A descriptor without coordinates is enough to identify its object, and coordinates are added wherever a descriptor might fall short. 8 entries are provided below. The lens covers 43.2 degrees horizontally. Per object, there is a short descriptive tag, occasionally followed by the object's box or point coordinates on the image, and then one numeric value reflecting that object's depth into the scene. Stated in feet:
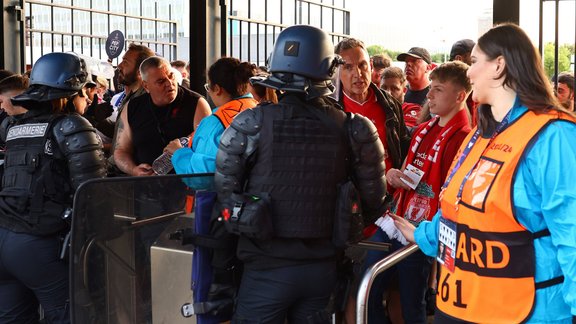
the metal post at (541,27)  12.03
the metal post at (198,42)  24.39
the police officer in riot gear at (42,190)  11.66
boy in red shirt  11.98
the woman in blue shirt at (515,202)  6.72
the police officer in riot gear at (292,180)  9.29
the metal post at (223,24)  24.78
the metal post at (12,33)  28.60
